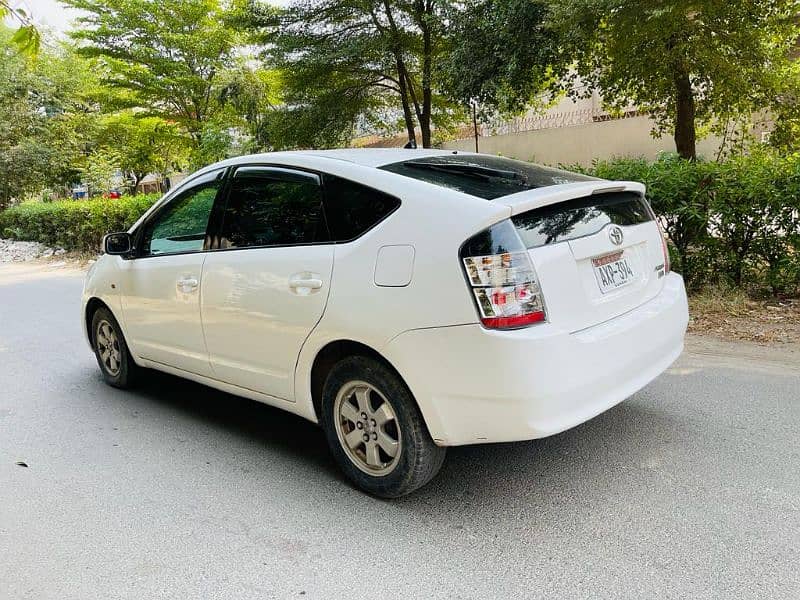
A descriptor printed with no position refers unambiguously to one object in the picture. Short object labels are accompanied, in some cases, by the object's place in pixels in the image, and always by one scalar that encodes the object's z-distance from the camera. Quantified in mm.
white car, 2662
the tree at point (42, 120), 22188
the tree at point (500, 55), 11367
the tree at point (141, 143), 24672
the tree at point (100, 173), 19766
